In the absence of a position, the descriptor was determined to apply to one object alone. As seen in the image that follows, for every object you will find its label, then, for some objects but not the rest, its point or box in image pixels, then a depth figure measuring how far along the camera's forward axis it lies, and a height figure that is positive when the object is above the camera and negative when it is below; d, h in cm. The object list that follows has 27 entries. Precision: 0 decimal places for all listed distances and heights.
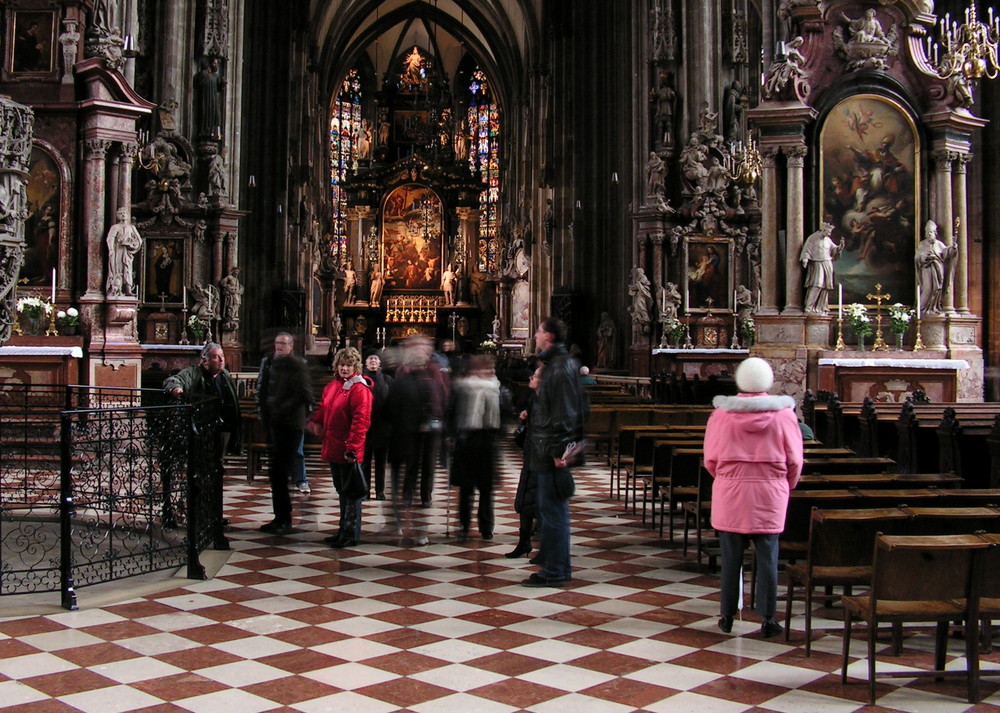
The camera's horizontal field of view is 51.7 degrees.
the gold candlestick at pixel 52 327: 1351 +58
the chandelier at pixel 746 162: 2030 +443
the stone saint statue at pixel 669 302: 2394 +167
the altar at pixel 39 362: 1296 +12
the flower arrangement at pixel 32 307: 1309 +82
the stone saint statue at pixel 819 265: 1551 +165
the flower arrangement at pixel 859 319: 1559 +83
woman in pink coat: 593 -59
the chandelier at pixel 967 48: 1538 +494
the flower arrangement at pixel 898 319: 1566 +84
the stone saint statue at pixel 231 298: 2348 +168
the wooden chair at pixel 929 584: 483 -100
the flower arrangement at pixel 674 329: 2339 +100
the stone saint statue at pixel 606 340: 2914 +93
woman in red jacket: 842 -45
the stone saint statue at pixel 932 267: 1588 +165
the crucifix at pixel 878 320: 1579 +83
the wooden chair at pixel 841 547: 554 -95
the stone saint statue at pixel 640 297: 2478 +184
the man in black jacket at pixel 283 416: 911 -39
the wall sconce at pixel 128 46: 1505 +480
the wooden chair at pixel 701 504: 781 -102
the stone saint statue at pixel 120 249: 1389 +166
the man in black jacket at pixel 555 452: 721 -56
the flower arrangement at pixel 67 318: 1358 +70
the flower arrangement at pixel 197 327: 2186 +94
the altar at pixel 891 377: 1538 -5
